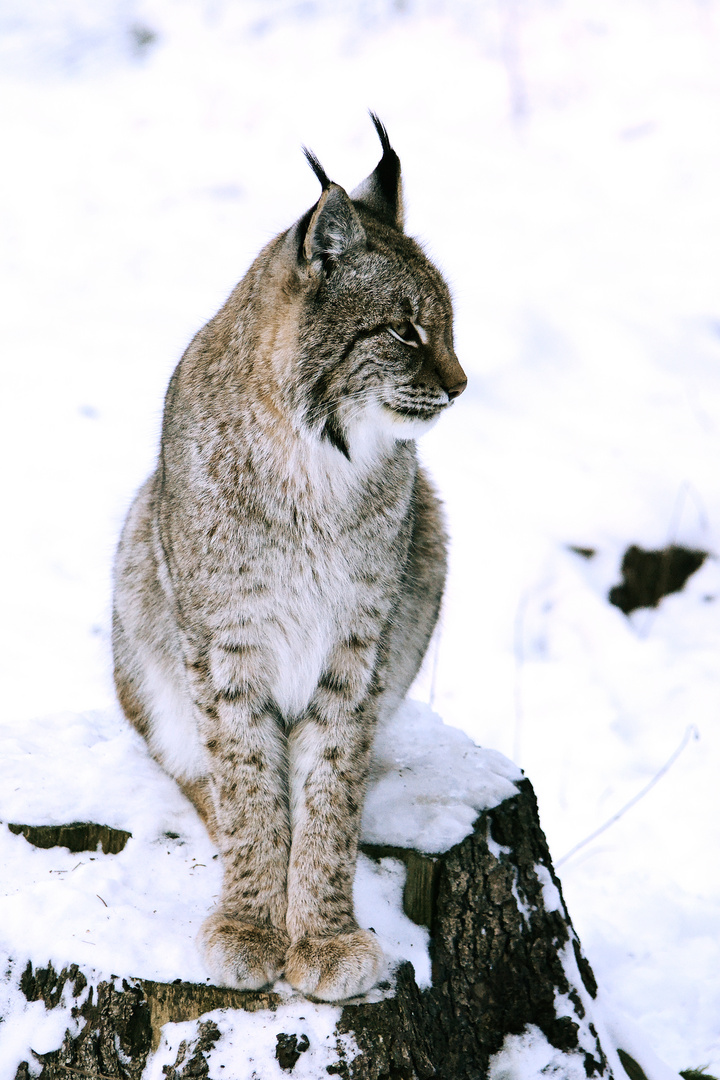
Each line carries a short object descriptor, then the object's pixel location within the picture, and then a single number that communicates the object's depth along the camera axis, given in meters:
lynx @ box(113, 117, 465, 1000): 4.68
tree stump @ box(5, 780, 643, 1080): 4.20
